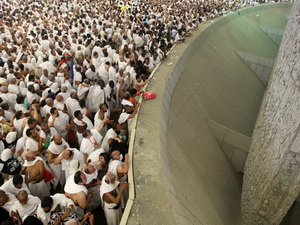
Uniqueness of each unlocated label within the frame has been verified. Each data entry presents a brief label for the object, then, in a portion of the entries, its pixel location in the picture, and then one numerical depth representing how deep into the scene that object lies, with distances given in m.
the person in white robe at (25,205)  3.42
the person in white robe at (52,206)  3.31
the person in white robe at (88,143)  4.54
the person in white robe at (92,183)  3.87
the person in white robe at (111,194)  3.68
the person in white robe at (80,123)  5.01
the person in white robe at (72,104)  5.70
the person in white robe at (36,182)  4.07
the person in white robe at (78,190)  3.64
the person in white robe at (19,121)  5.03
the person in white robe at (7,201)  3.51
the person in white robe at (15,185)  3.67
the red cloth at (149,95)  6.20
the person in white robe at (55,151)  4.44
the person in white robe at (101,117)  5.24
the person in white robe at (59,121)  5.13
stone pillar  4.08
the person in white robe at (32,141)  4.52
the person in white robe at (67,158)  4.15
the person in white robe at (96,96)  6.26
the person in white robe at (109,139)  4.70
